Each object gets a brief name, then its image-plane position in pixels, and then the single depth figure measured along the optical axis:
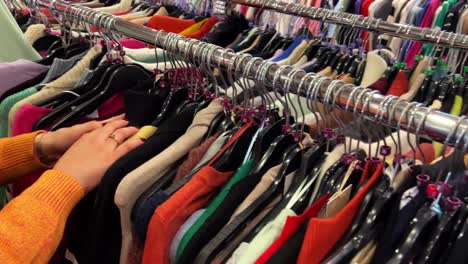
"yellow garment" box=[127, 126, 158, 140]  0.73
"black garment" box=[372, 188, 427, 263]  0.50
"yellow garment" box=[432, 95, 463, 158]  0.89
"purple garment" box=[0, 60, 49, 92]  0.92
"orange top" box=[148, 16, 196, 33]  1.43
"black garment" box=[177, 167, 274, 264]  0.56
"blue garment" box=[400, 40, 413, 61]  1.48
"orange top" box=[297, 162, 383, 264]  0.49
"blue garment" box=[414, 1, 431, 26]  1.67
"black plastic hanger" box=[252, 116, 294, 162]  0.66
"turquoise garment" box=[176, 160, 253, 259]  0.57
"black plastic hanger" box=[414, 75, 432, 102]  0.94
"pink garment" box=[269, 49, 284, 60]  1.16
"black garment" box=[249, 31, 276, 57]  1.26
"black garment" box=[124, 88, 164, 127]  0.78
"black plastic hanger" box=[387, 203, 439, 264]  0.47
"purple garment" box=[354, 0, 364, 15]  1.88
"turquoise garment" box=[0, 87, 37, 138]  0.85
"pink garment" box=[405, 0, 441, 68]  1.65
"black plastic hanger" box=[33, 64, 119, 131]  0.80
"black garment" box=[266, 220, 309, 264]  0.50
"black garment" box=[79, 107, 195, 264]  0.65
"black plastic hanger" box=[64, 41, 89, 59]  1.04
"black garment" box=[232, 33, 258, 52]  1.27
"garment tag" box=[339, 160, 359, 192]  0.58
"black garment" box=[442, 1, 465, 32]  1.56
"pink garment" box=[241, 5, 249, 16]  1.87
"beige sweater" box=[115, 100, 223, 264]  0.62
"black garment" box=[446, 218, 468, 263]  0.45
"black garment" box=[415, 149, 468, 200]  0.52
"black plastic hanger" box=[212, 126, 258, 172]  0.65
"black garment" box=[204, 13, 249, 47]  1.32
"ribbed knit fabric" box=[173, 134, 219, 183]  0.67
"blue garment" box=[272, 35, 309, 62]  1.14
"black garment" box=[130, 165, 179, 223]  0.64
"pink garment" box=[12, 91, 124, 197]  0.81
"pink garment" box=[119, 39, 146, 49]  1.20
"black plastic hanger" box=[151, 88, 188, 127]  0.78
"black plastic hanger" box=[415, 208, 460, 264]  0.47
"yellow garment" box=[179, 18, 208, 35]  1.42
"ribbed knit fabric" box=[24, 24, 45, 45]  1.15
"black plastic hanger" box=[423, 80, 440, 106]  0.92
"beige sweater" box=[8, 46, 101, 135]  0.84
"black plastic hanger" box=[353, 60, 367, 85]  1.06
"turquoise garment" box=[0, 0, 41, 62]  1.04
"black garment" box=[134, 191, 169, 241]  0.60
